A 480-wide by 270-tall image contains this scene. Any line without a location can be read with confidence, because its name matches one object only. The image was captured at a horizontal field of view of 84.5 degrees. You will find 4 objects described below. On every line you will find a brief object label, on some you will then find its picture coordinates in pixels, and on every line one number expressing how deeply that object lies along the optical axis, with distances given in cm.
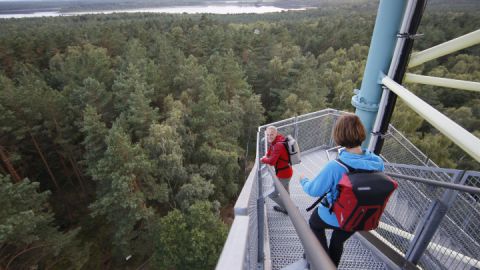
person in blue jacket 212
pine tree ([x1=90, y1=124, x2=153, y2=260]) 1356
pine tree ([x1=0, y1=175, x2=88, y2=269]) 1071
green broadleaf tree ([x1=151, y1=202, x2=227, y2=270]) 1355
